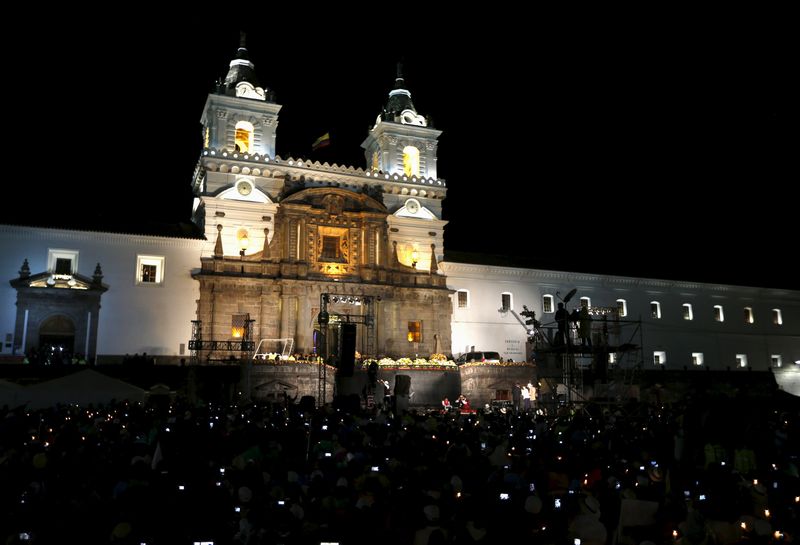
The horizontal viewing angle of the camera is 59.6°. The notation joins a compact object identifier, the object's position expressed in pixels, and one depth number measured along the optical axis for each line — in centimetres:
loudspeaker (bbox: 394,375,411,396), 2894
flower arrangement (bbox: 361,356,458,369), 3990
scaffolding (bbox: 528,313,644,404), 2795
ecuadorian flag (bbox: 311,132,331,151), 4995
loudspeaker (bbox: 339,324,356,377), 3164
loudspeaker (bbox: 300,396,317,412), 2234
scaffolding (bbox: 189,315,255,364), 3751
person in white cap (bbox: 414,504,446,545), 866
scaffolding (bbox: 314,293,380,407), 3656
